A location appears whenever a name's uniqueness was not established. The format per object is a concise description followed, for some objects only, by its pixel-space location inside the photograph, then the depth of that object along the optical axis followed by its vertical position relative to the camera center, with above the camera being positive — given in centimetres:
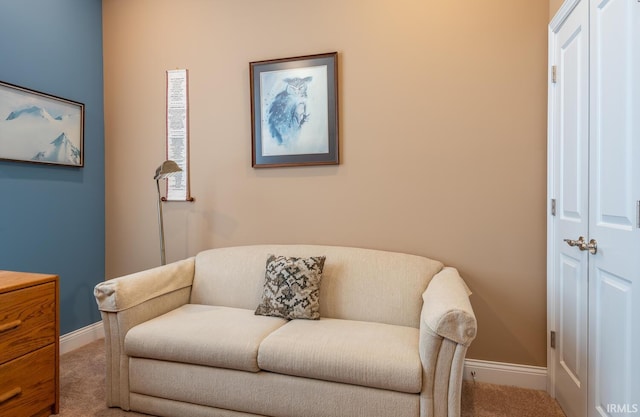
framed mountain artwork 232 +55
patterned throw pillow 207 -52
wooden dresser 165 -70
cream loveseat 154 -69
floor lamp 243 +23
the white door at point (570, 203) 167 -1
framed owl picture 250 +67
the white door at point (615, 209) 129 -3
